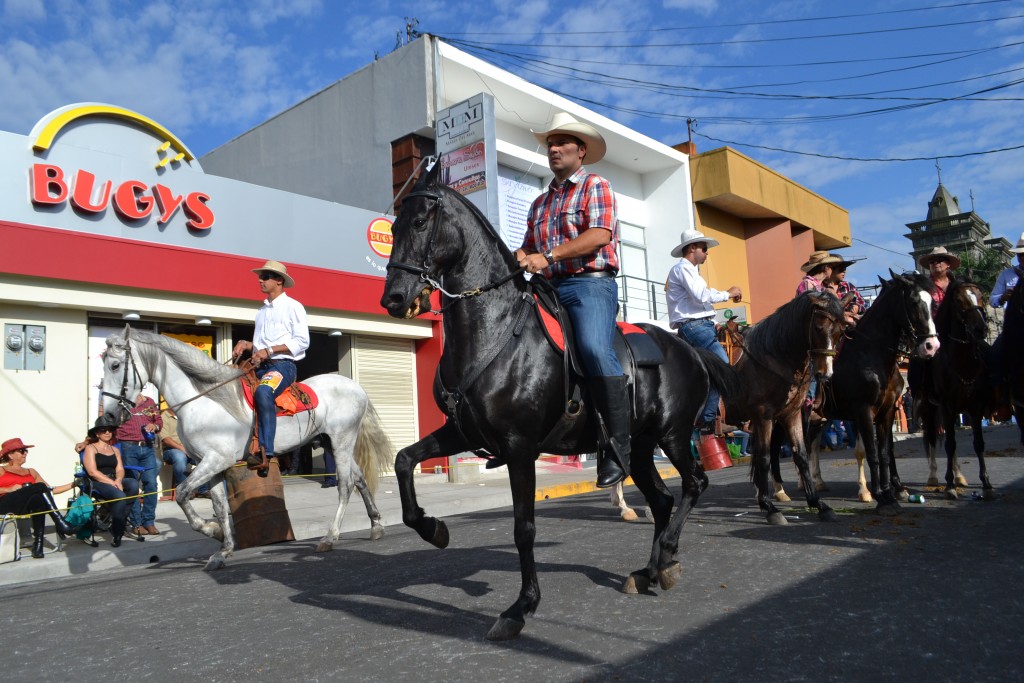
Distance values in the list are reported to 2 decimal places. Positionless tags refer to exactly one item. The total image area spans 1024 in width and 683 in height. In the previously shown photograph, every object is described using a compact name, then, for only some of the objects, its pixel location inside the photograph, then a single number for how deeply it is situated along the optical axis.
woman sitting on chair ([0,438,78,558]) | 8.70
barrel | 8.73
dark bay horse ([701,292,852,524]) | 7.77
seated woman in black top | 9.16
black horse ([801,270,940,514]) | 7.72
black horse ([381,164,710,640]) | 4.26
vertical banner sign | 16.75
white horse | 7.47
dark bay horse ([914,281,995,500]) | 8.17
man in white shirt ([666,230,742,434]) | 7.94
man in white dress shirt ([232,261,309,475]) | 8.16
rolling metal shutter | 16.67
